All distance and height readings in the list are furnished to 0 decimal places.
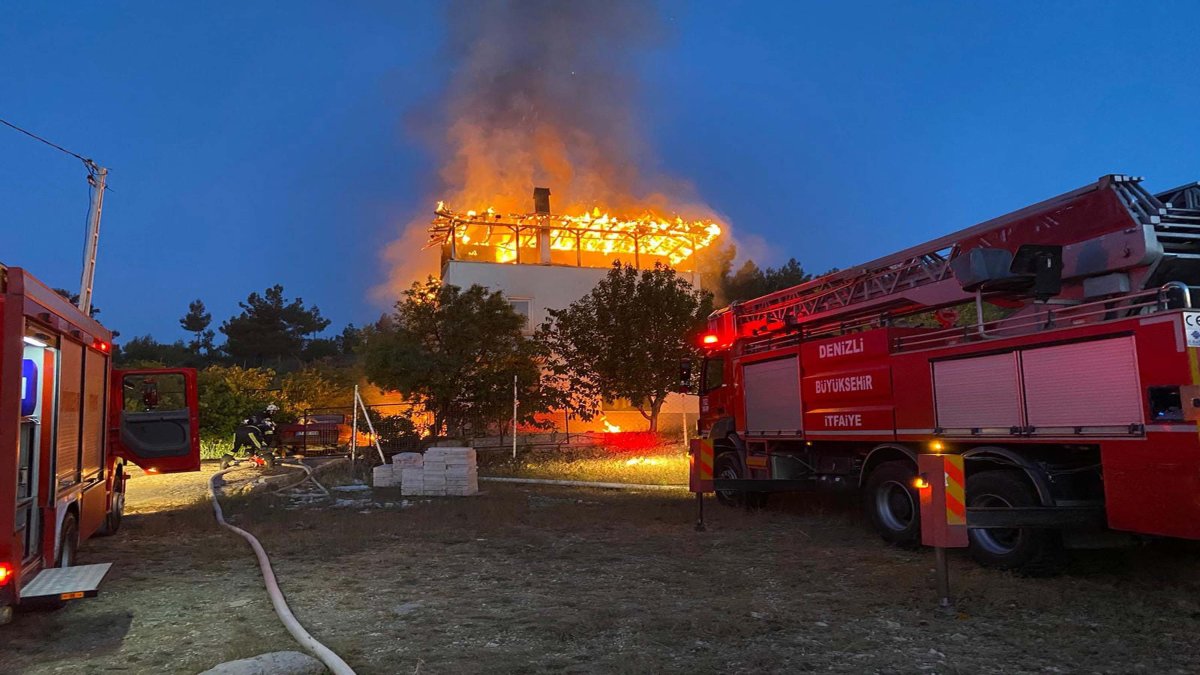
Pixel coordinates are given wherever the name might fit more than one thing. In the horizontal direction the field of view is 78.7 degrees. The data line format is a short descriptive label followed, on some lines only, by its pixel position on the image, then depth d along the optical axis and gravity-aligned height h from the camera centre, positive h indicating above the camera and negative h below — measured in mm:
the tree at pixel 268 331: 50906 +6891
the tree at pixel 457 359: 19703 +1772
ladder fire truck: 5203 +250
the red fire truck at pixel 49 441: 4578 -42
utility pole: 13461 +3786
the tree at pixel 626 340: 22578 +2441
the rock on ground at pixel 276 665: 3867 -1267
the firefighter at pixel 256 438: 19662 -228
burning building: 26562 +6743
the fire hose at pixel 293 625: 3947 -1254
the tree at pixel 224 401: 23312 +935
